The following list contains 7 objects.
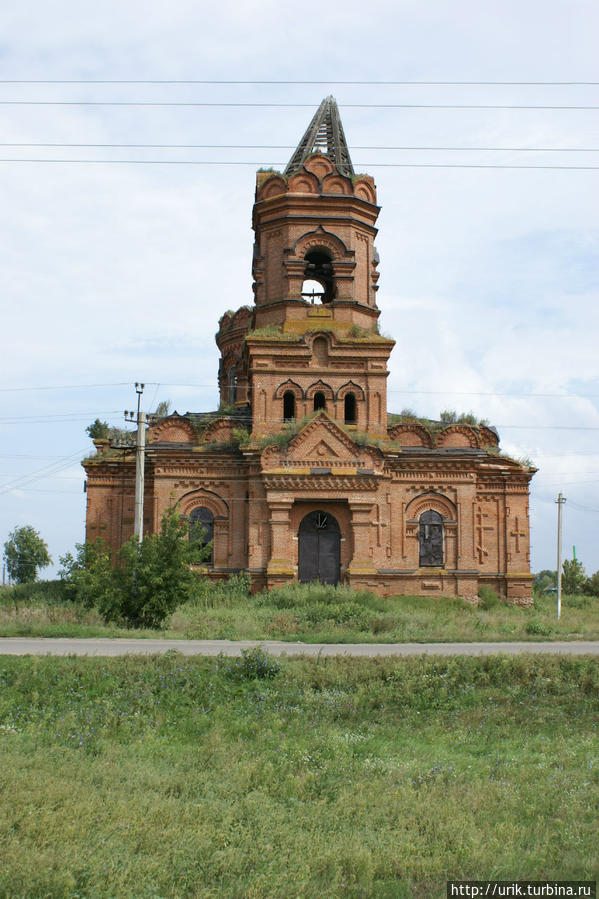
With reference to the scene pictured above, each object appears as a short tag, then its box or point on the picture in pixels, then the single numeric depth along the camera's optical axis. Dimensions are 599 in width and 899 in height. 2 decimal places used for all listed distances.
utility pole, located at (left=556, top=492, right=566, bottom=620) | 34.36
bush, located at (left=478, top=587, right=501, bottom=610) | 31.61
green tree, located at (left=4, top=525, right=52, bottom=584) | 68.12
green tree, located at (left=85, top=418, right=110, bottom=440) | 47.93
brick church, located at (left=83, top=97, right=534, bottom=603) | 30.02
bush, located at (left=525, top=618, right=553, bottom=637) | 22.86
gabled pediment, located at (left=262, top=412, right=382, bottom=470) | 29.95
